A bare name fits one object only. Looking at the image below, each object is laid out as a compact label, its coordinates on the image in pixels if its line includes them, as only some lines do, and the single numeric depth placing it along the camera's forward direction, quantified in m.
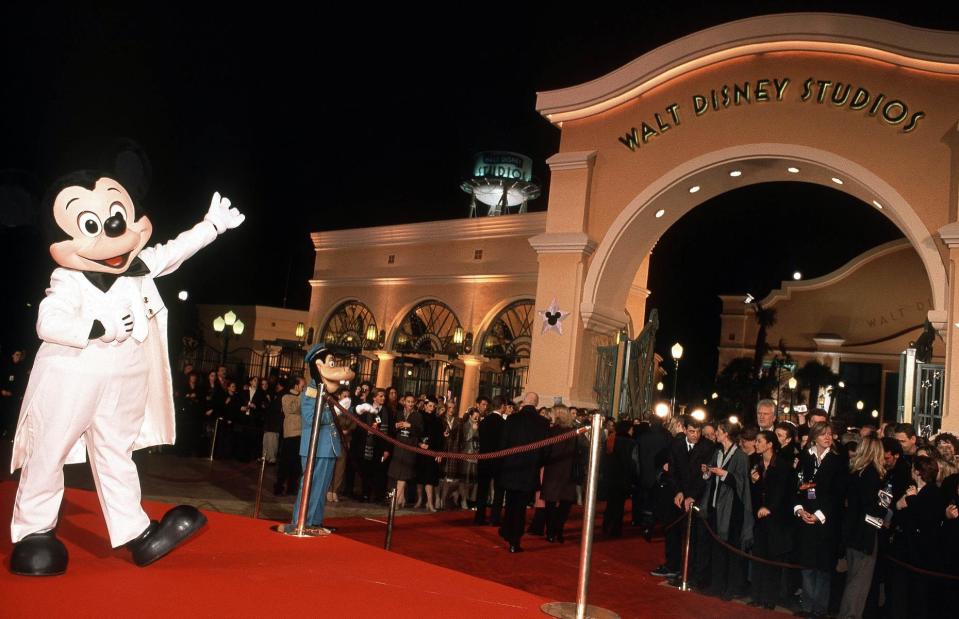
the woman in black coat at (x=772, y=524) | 8.03
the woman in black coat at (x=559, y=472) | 10.57
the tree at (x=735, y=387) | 31.61
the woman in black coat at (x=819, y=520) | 7.71
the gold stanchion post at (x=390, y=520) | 8.28
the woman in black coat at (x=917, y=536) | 7.10
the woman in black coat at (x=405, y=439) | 11.79
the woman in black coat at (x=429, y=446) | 12.39
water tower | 32.66
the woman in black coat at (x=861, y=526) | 7.53
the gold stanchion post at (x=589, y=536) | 5.01
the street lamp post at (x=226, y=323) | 19.86
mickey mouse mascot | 4.66
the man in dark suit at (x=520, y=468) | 9.76
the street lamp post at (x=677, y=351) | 19.39
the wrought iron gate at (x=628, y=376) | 16.59
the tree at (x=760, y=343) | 32.34
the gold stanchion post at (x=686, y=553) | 8.46
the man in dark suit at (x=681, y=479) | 9.01
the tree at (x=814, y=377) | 33.41
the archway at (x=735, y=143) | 13.84
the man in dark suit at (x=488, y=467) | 11.34
